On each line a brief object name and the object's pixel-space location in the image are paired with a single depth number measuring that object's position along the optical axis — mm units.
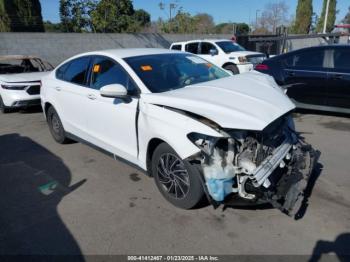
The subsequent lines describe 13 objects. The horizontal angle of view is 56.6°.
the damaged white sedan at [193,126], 3055
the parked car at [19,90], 8039
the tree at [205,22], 26208
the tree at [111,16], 17234
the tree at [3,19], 16516
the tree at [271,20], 42788
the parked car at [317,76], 6441
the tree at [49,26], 38888
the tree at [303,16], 36259
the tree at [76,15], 17516
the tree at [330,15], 40438
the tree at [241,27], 44112
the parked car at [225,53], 12519
